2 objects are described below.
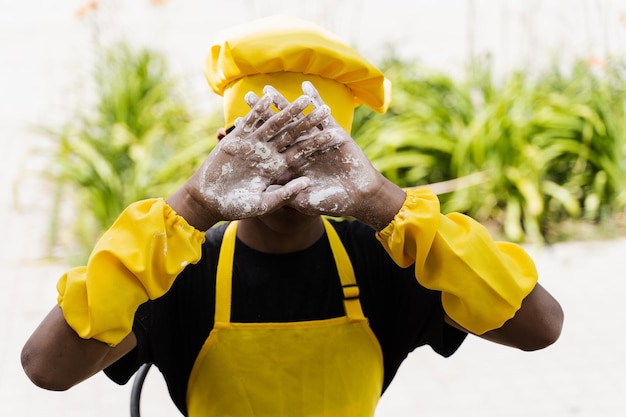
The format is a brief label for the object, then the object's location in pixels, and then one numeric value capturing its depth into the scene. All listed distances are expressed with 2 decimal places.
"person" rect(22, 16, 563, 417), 1.76
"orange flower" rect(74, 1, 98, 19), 5.24
